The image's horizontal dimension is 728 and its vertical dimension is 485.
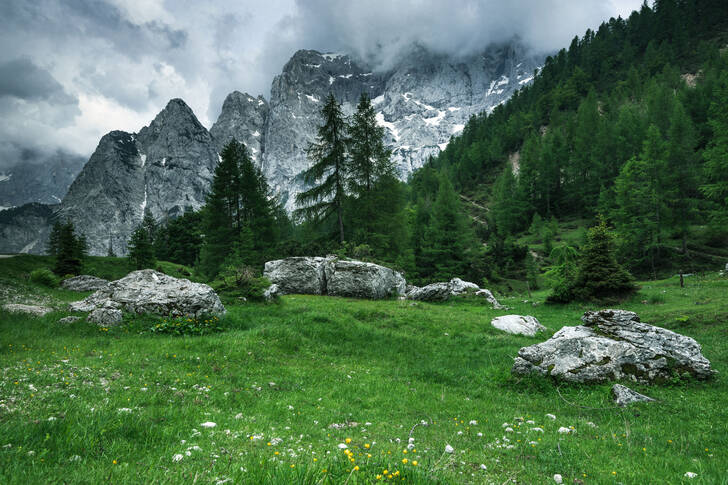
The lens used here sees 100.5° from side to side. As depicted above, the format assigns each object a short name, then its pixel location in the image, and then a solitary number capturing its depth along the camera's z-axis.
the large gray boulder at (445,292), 27.77
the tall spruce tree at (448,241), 43.66
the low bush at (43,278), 22.17
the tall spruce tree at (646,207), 36.97
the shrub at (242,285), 18.98
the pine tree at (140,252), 40.84
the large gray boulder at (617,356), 9.50
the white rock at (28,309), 12.59
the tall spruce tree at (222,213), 38.94
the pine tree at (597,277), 24.19
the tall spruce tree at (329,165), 34.75
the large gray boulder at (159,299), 13.65
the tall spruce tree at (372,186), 35.06
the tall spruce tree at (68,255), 29.34
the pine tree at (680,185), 33.47
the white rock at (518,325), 17.58
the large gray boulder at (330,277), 25.11
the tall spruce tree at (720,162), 29.65
